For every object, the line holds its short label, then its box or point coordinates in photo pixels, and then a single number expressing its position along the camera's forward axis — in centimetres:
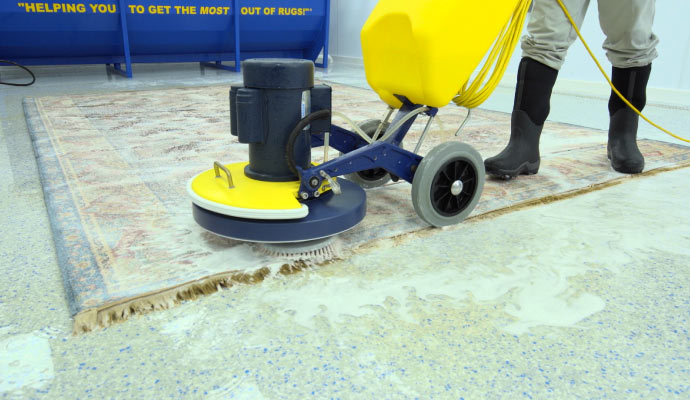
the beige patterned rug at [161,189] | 85
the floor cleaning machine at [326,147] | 91
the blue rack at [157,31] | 368
